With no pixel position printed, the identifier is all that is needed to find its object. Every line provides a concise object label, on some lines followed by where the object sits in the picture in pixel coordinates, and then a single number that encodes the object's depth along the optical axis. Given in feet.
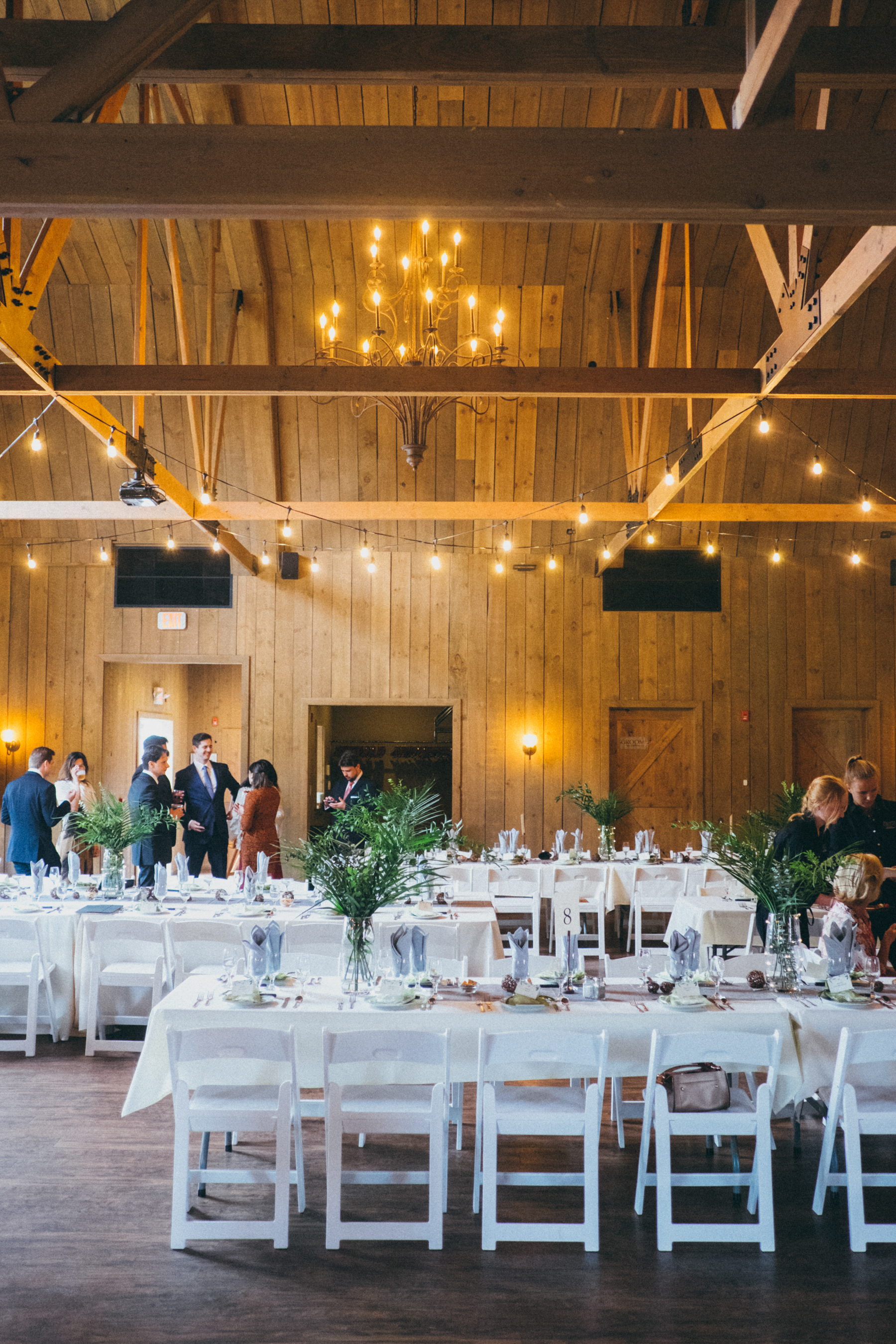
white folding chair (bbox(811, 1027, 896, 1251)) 12.12
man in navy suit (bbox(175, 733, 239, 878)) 31.89
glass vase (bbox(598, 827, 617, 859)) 32.42
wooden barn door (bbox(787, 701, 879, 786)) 40.37
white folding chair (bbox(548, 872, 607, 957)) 25.45
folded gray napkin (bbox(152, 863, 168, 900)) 21.71
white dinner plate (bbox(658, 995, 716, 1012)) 13.70
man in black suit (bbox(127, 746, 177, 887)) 24.29
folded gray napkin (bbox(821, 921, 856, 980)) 14.83
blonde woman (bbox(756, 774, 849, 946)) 17.54
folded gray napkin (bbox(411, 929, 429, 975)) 14.78
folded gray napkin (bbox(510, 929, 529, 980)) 14.53
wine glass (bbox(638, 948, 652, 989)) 15.17
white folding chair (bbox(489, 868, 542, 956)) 26.55
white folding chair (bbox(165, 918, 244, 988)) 18.03
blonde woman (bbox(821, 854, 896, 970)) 15.48
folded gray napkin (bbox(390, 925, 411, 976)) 14.78
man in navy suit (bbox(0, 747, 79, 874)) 25.07
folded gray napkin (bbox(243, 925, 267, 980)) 14.76
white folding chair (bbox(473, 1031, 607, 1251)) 11.59
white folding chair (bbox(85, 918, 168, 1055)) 18.79
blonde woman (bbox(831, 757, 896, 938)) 20.34
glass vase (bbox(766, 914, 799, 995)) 15.01
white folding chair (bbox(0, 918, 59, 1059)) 19.07
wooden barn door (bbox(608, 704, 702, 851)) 40.42
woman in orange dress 26.91
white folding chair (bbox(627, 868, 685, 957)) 26.73
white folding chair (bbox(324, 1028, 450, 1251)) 11.62
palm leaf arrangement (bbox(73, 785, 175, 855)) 22.08
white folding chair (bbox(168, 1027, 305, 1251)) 11.58
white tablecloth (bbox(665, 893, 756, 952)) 23.24
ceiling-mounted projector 22.86
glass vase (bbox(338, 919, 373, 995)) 14.73
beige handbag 12.74
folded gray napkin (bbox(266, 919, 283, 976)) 14.92
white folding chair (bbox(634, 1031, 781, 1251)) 11.85
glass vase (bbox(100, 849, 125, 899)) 22.52
